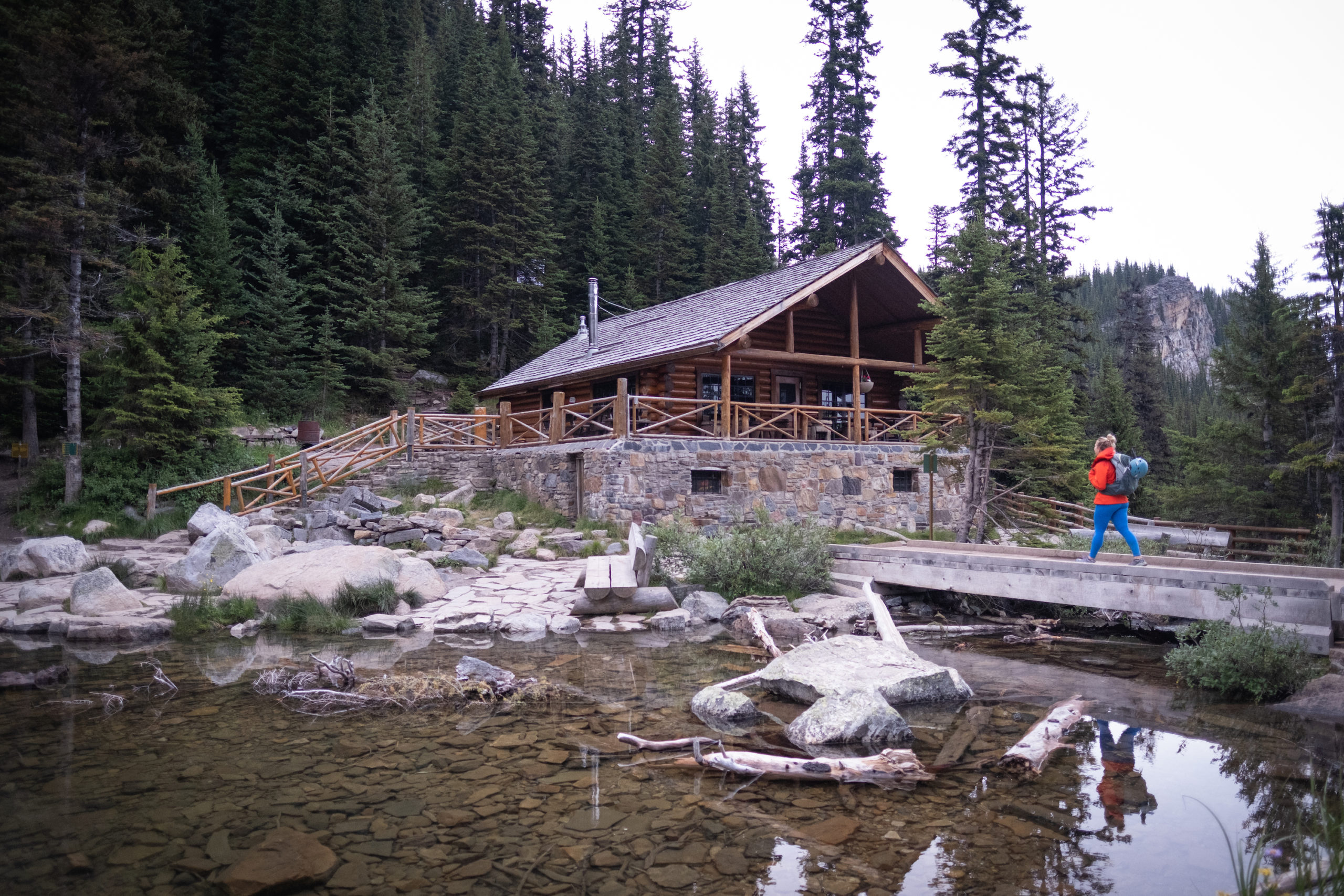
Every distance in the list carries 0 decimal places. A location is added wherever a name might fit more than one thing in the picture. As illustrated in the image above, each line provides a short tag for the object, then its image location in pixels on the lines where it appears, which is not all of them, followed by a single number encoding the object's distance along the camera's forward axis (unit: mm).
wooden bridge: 6633
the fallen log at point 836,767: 4832
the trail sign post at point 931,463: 13405
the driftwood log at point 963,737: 5176
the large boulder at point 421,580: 10758
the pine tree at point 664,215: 34312
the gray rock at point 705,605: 10523
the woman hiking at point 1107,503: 8023
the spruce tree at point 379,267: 25688
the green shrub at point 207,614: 9438
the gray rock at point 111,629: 9062
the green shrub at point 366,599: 10062
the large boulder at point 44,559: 11445
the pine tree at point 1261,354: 19812
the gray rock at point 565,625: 9852
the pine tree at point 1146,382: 31547
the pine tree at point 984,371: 12844
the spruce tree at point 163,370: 16047
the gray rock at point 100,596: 9820
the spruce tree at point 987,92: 26438
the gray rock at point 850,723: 5531
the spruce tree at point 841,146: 32156
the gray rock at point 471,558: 12500
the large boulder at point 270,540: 12445
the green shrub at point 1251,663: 6312
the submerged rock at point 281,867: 3488
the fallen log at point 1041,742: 4938
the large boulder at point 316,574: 10172
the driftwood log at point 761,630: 8219
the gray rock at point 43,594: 10086
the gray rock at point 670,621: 10016
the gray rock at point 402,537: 13664
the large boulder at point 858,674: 6496
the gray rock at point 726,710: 6098
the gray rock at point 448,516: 14906
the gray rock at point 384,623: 9547
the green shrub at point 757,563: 11391
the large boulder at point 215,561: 10906
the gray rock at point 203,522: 13500
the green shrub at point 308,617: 9602
